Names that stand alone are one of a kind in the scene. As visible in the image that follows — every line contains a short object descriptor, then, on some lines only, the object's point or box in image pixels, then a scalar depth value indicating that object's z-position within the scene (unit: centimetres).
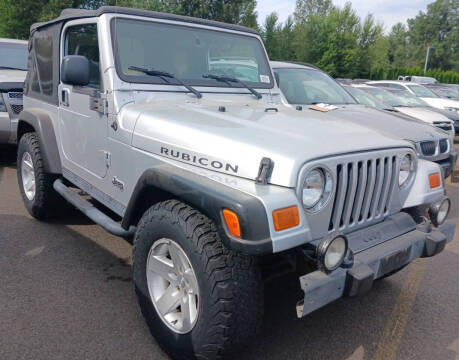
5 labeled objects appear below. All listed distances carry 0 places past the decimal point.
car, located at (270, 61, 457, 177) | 521
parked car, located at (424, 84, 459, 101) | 1562
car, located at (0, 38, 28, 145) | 650
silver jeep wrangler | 204
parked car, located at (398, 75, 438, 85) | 2275
